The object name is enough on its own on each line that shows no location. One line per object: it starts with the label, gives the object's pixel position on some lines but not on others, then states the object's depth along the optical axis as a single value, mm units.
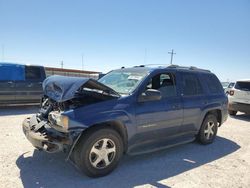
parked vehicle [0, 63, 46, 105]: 8186
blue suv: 3013
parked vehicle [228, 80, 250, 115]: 7964
